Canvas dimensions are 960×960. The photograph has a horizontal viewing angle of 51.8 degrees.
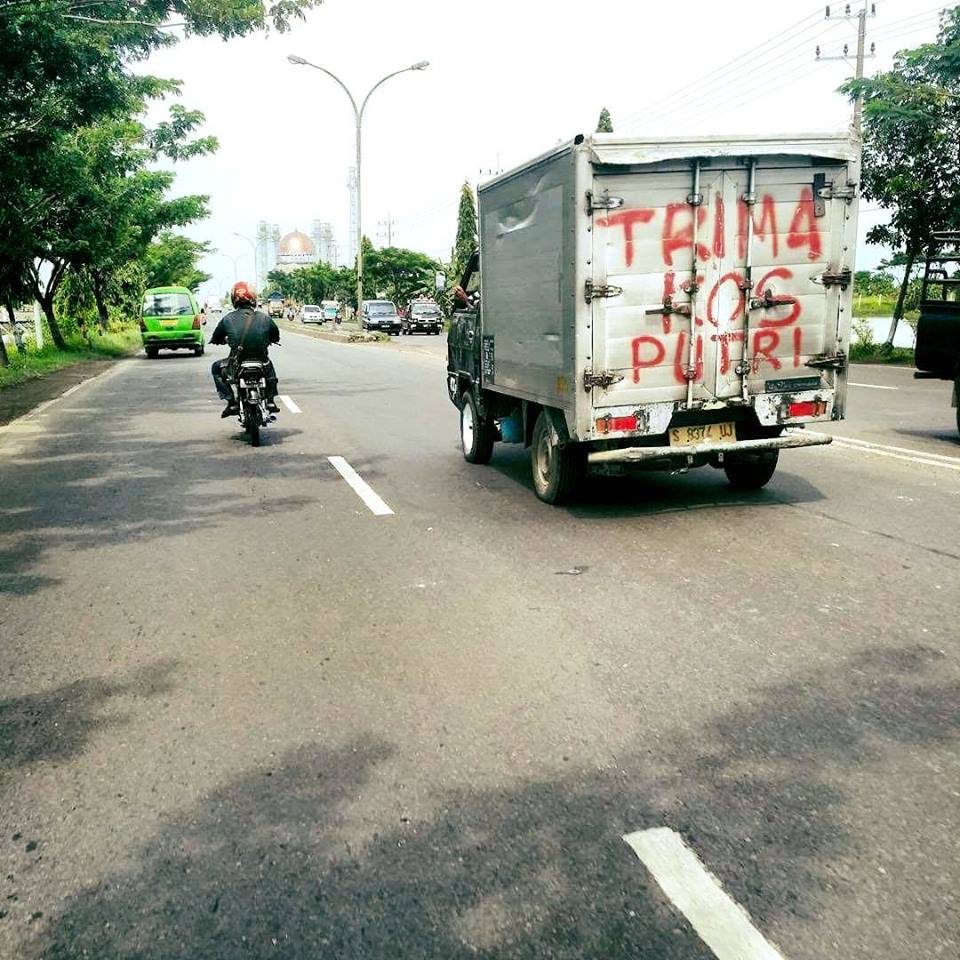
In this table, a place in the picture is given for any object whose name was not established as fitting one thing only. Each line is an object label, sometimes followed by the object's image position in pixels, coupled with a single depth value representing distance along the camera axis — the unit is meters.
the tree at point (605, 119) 47.59
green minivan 32.75
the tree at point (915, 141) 23.19
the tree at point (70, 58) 12.11
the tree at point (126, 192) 24.30
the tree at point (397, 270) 91.81
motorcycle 11.55
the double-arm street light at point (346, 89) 34.45
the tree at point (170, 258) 65.12
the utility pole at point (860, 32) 28.17
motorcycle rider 11.74
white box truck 6.96
